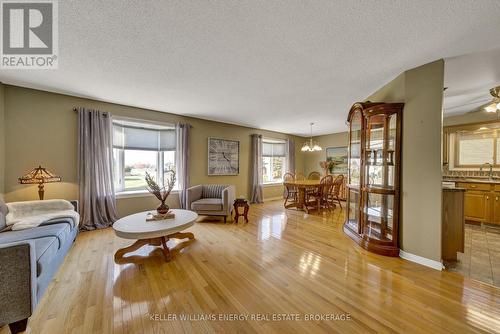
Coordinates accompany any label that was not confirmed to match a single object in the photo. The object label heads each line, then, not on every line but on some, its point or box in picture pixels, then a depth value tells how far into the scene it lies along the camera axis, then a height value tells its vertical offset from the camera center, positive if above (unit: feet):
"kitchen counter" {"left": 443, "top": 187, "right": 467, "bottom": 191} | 7.34 -0.89
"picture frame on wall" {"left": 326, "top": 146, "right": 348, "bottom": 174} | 20.90 +0.98
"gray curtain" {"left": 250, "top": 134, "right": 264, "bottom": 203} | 18.93 -0.79
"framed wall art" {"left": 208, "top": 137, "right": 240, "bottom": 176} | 16.35 +0.81
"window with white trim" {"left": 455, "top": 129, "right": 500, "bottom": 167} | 12.21 +1.38
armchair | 12.36 -2.51
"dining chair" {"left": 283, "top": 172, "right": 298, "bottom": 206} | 16.63 -2.41
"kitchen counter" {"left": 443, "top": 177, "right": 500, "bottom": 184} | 11.39 -0.85
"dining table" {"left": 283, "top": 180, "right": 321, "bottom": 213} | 15.14 -2.22
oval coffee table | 6.81 -2.54
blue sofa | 4.00 -2.76
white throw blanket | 6.95 -2.17
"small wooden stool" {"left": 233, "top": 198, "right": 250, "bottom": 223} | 12.70 -2.75
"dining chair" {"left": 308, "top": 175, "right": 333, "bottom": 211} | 15.32 -2.28
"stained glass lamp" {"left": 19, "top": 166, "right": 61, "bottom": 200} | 8.54 -0.69
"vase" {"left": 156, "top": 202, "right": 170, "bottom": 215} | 8.68 -2.14
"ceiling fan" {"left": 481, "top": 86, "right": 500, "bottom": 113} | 8.64 +3.39
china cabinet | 7.94 -0.44
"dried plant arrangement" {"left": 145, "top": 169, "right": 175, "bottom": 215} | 8.50 -1.30
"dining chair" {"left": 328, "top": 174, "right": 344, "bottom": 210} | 15.76 -2.05
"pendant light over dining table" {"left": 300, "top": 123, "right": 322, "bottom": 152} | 17.45 +1.75
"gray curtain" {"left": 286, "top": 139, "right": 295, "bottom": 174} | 22.20 +1.33
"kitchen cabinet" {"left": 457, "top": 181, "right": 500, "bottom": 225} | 11.15 -2.22
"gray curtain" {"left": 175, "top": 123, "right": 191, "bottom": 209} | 14.23 +0.30
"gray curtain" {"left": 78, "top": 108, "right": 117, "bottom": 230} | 10.61 -0.35
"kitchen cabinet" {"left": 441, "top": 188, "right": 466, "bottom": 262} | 7.39 -2.22
